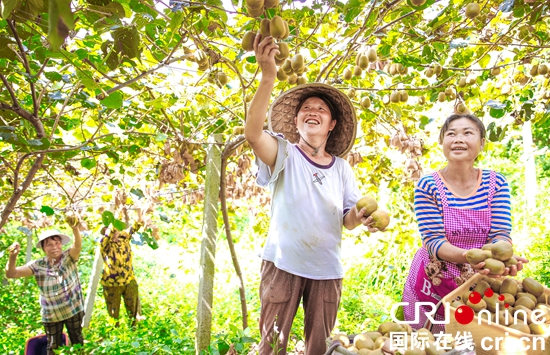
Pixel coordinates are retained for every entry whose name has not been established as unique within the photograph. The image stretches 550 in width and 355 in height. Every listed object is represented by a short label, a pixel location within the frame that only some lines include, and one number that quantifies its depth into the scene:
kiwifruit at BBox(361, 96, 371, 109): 2.95
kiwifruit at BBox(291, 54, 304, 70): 2.10
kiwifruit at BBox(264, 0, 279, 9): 1.25
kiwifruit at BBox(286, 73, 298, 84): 2.35
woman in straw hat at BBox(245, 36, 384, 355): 1.91
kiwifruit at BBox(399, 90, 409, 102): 2.84
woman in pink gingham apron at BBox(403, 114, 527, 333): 1.88
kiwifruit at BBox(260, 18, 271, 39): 1.38
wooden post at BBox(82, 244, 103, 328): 4.81
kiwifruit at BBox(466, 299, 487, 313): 1.48
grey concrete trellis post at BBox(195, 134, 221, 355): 3.14
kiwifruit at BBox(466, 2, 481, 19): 1.96
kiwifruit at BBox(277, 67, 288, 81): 2.16
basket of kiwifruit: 1.33
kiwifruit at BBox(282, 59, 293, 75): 2.16
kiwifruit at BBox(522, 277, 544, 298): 1.60
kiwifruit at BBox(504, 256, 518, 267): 1.67
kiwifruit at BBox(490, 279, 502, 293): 1.65
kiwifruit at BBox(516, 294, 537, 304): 1.58
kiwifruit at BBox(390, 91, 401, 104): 2.83
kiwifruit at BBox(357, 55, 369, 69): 2.41
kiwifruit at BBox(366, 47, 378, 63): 2.43
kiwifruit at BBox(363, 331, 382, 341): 1.48
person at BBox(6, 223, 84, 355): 4.23
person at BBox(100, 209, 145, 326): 5.31
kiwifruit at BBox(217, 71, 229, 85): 2.38
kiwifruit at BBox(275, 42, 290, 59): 1.65
